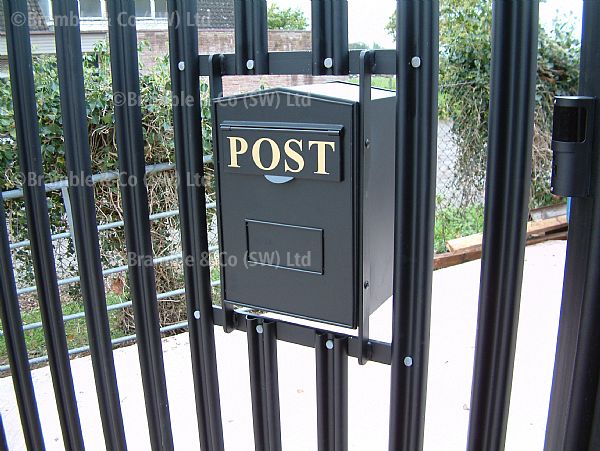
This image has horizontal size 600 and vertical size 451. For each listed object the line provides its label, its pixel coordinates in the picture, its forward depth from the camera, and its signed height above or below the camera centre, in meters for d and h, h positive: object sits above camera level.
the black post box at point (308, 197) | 0.97 -0.21
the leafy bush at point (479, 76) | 4.98 -0.10
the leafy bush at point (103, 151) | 3.18 -0.41
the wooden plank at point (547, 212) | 5.18 -1.21
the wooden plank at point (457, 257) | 4.53 -1.36
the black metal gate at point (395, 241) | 0.88 -0.28
